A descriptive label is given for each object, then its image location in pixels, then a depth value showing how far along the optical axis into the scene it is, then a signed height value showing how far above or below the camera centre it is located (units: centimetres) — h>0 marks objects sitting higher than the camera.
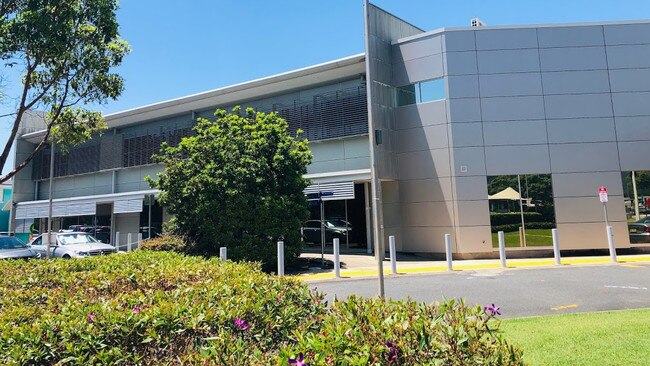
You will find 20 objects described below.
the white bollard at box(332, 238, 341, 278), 1413 -98
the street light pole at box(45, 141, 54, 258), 1807 -12
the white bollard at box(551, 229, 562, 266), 1530 -79
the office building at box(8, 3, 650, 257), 1842 +479
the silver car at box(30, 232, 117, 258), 1775 -25
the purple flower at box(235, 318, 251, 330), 301 -63
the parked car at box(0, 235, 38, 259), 1633 -25
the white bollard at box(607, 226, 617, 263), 1560 -76
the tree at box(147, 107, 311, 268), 1550 +178
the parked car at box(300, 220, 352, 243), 2239 +15
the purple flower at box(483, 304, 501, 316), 271 -53
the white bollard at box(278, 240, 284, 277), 1390 -73
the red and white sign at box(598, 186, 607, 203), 1648 +116
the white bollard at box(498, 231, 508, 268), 1519 -80
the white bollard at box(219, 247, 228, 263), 1413 -52
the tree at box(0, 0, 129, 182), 760 +366
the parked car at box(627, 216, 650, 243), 1830 -31
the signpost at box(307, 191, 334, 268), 1882 +172
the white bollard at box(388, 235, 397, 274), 1426 -77
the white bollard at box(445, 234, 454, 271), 1462 -85
